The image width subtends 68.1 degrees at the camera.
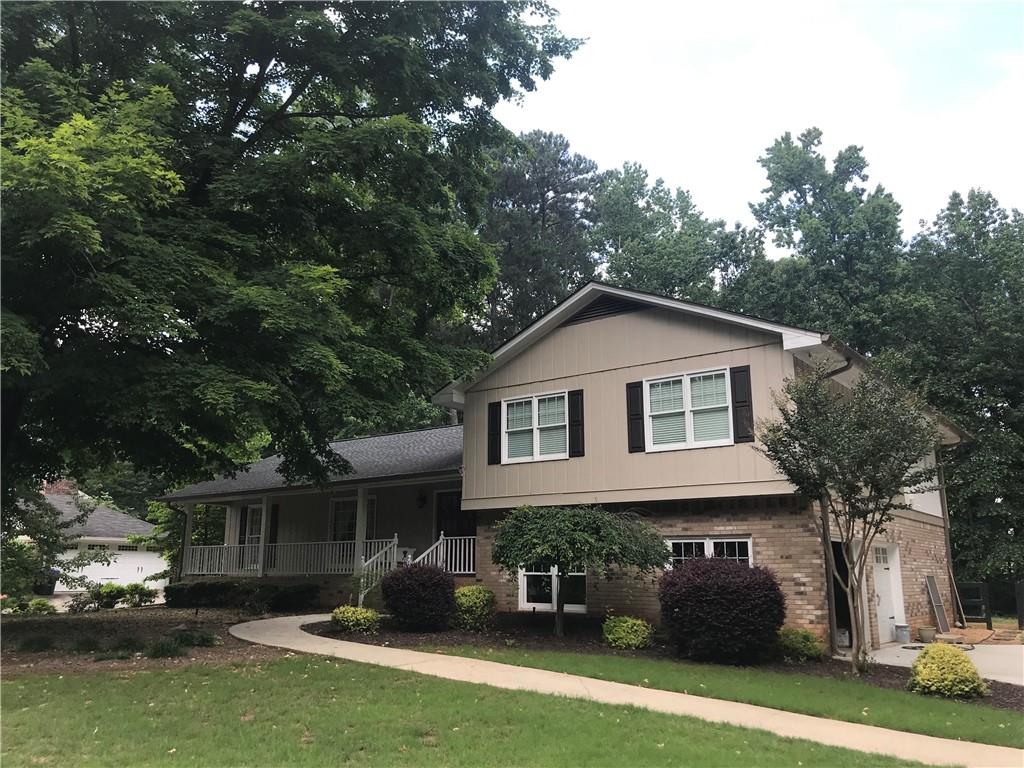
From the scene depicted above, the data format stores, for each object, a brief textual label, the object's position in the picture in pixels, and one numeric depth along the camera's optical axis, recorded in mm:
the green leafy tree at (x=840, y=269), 32344
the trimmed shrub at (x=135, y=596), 22344
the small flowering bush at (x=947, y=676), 9523
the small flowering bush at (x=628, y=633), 12680
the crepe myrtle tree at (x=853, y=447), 10594
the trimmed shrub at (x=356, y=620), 14070
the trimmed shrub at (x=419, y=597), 14164
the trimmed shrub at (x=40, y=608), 19878
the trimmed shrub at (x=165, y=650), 11062
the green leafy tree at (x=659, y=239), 36844
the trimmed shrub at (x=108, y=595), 21484
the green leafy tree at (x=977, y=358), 25969
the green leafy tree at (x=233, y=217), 10406
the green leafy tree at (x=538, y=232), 39812
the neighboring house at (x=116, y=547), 35500
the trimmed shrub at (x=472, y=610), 14773
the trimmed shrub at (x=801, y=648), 11953
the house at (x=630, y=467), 13359
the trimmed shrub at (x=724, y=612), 11344
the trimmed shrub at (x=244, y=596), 19500
